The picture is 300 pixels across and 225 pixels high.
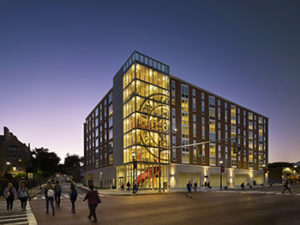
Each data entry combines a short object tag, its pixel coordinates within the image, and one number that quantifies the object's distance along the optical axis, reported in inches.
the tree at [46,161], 3836.1
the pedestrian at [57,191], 759.1
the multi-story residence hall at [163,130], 2016.5
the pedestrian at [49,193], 606.1
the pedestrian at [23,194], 668.4
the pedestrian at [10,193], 645.3
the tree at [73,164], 5876.0
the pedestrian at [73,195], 645.9
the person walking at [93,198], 480.4
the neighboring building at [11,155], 3580.2
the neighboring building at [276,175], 3956.7
